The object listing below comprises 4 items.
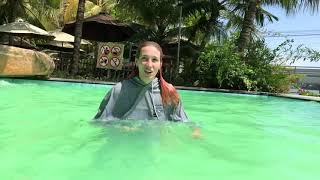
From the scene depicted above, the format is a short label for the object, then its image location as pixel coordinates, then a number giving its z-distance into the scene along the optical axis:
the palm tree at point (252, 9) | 9.98
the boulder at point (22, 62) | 7.30
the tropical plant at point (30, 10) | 12.24
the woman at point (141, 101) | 2.53
